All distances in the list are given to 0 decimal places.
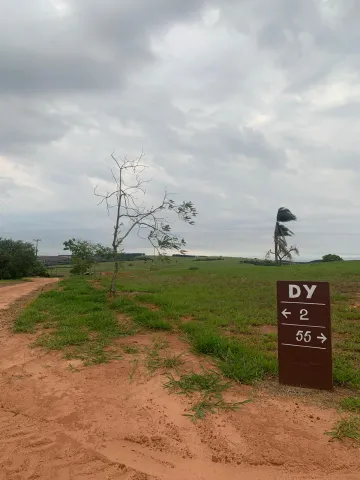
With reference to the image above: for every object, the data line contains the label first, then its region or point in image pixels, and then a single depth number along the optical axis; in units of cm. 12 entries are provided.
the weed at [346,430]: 306
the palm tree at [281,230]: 3600
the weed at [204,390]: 357
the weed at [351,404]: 360
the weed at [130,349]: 541
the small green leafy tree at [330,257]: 3978
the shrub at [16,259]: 2859
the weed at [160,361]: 470
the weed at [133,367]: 440
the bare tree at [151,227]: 1061
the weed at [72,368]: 464
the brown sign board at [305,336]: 412
